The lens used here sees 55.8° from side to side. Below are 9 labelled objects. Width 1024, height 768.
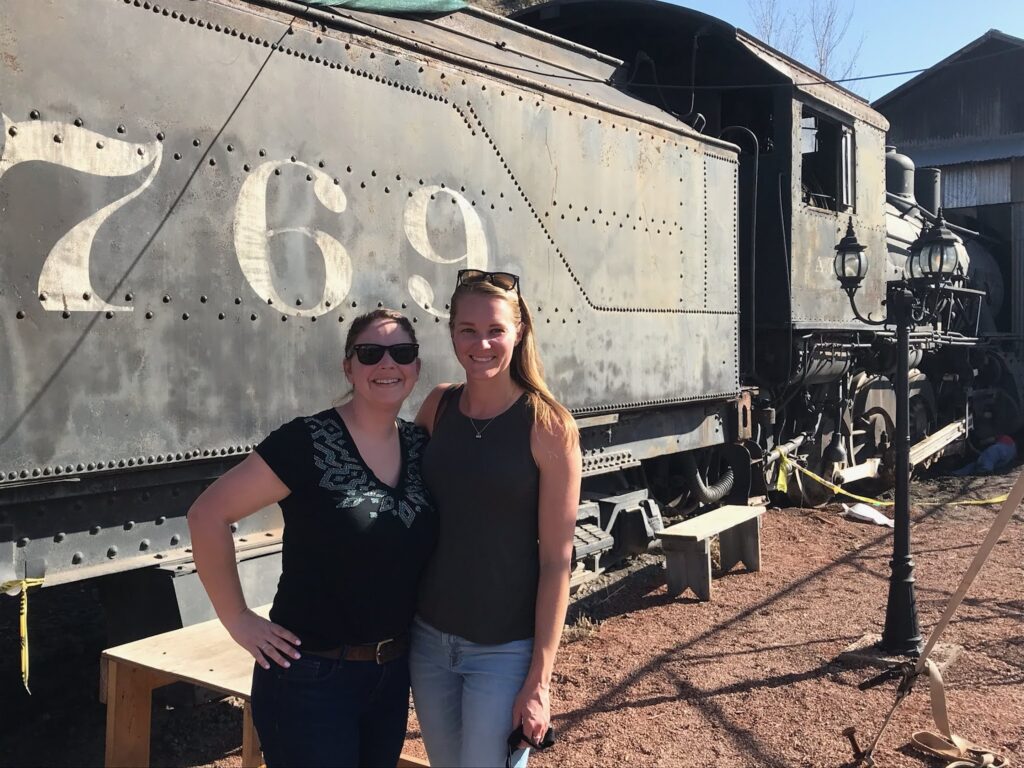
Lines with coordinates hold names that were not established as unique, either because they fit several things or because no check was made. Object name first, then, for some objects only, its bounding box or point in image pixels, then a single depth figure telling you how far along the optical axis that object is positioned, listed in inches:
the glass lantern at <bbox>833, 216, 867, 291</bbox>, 217.2
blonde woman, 77.4
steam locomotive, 107.4
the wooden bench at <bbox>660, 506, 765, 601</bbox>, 214.5
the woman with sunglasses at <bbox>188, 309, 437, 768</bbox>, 74.8
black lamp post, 176.2
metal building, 645.9
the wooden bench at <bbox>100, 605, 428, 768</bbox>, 110.5
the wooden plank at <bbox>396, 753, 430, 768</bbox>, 104.7
